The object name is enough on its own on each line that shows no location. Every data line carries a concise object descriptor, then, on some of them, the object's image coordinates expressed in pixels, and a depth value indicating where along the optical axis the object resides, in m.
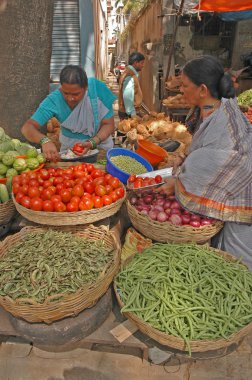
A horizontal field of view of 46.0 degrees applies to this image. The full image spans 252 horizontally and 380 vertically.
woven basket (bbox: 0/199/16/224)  2.74
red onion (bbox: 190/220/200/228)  2.51
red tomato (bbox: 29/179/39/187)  2.66
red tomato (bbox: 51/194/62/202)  2.48
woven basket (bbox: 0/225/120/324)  1.87
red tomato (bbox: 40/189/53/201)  2.54
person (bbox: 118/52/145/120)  6.17
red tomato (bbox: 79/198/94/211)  2.46
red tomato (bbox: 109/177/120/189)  2.75
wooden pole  6.59
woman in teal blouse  3.35
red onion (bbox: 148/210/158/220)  2.60
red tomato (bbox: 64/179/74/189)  2.68
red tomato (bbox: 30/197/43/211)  2.45
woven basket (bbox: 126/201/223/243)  2.49
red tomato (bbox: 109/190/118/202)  2.60
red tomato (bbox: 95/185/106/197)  2.60
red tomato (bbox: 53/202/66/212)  2.44
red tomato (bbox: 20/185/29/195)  2.60
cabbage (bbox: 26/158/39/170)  3.10
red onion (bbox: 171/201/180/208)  2.66
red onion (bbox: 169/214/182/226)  2.54
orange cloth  6.74
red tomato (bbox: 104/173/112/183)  2.83
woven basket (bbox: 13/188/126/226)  2.38
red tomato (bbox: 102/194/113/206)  2.54
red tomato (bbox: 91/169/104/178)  2.94
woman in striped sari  2.31
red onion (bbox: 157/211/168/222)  2.56
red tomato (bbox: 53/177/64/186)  2.74
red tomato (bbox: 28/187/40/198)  2.54
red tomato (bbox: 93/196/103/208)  2.51
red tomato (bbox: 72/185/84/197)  2.56
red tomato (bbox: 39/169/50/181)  2.86
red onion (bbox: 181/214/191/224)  2.55
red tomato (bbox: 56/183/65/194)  2.63
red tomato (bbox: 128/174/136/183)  2.88
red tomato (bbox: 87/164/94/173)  3.02
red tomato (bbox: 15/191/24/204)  2.56
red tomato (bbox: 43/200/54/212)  2.44
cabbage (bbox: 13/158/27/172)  3.07
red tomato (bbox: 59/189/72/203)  2.51
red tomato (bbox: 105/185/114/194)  2.66
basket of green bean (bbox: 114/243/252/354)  1.92
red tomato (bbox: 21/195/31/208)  2.50
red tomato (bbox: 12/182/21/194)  2.68
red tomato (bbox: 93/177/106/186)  2.74
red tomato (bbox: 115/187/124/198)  2.66
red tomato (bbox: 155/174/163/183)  2.87
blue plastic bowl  3.07
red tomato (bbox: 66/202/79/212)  2.45
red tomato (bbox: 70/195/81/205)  2.49
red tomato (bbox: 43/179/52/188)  2.70
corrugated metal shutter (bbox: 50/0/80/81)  8.16
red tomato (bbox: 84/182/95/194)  2.65
